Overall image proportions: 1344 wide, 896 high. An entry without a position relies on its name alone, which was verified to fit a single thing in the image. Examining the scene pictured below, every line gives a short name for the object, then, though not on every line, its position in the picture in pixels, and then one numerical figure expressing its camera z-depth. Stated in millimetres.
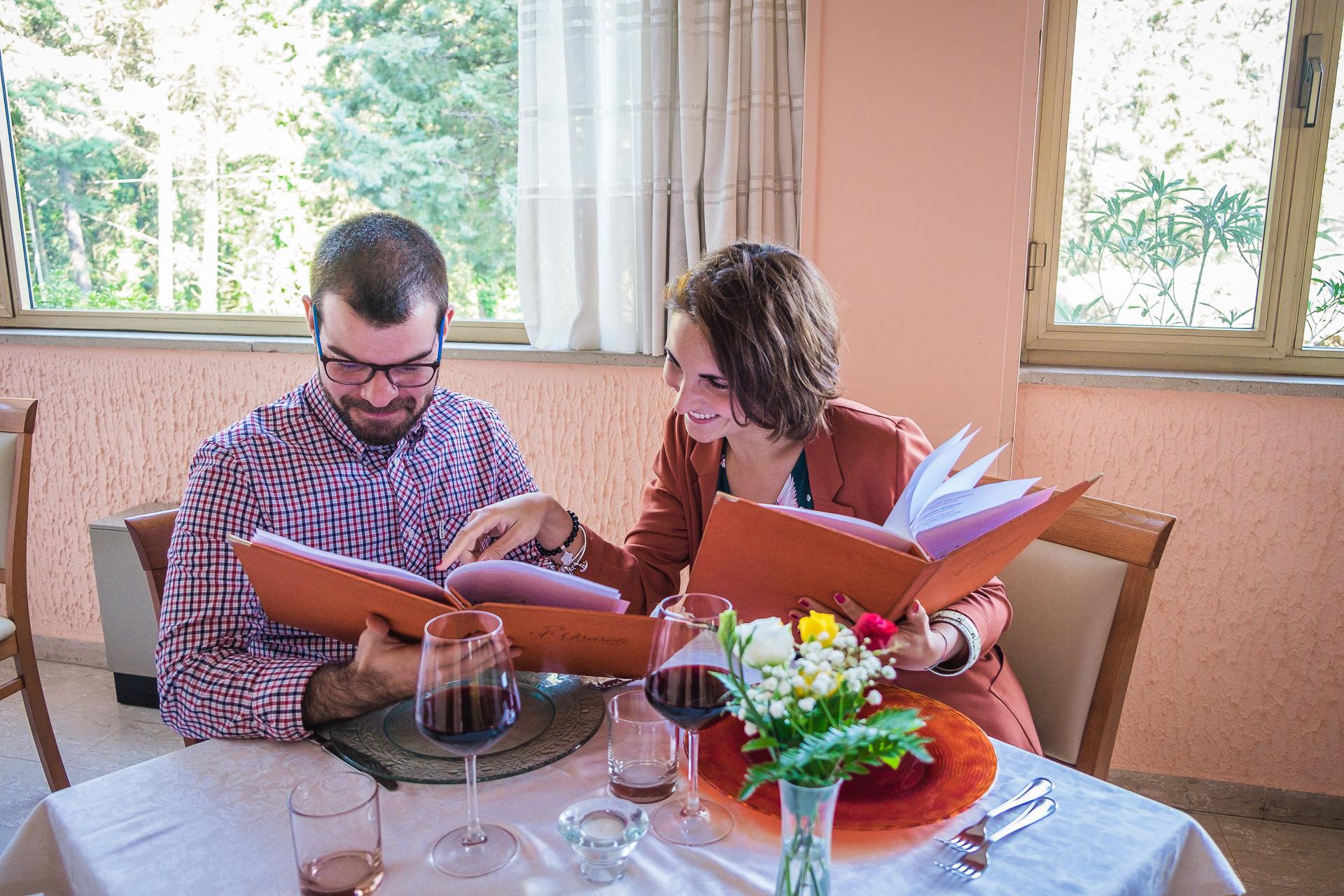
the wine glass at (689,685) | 788
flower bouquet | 646
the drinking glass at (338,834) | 741
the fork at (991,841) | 798
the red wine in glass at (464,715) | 772
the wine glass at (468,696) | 773
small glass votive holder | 800
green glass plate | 957
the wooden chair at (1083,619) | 1320
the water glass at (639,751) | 917
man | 1064
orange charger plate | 855
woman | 1345
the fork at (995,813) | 831
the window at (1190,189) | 2068
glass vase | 662
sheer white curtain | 2191
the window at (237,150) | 2670
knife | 931
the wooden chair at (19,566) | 2018
